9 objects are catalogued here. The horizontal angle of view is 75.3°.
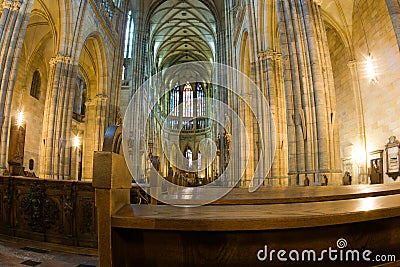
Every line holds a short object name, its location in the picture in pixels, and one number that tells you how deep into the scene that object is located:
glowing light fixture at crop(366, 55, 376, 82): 11.04
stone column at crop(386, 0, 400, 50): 6.45
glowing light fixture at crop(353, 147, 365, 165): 11.50
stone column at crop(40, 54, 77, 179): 10.17
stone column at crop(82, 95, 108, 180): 14.52
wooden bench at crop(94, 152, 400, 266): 1.02
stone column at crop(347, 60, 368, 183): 11.34
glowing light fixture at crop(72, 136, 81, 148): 18.93
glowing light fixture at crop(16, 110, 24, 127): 13.91
